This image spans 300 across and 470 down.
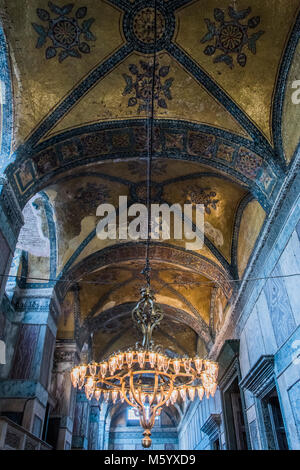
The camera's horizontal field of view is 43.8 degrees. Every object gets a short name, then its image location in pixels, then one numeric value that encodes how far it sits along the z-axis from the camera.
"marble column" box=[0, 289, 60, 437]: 6.18
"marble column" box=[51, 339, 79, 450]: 8.39
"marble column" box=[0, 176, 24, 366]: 5.08
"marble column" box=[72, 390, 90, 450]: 10.13
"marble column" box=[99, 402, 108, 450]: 16.38
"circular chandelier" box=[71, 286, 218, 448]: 5.84
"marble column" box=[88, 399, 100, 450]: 12.58
